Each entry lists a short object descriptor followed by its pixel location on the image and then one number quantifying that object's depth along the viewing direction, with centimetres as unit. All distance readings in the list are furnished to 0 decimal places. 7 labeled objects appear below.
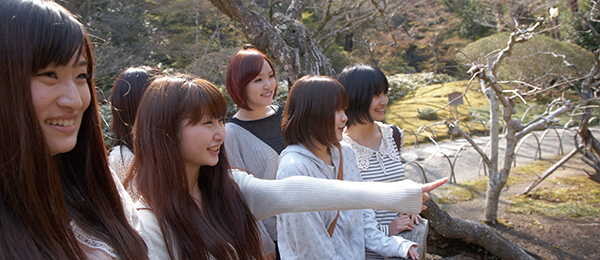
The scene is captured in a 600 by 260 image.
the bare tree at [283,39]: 302
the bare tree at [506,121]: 359
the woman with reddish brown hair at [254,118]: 225
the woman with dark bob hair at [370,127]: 234
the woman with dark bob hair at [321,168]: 169
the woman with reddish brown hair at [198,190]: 114
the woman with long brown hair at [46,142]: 73
